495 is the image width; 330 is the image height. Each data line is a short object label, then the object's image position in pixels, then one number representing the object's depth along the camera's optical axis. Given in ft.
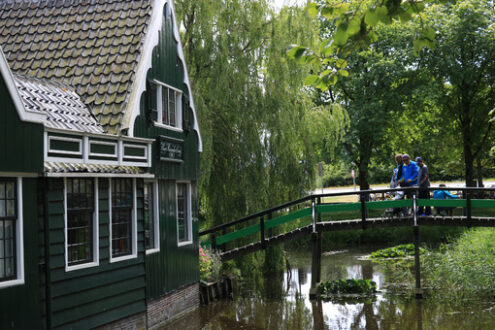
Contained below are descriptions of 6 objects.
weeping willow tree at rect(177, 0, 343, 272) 64.80
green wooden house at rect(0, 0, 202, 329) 31.58
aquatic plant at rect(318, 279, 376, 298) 59.93
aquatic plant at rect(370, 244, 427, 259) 74.95
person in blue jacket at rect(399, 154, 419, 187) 60.23
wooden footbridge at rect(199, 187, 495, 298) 59.47
